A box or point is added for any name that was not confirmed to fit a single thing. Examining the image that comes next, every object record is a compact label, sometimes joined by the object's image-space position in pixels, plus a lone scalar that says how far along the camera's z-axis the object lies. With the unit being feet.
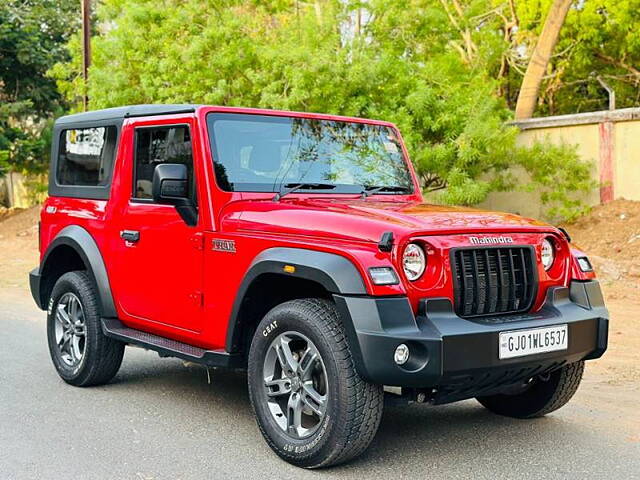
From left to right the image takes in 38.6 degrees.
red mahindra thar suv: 14.80
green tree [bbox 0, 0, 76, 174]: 82.53
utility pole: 66.80
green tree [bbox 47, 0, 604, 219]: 49.49
